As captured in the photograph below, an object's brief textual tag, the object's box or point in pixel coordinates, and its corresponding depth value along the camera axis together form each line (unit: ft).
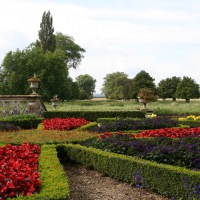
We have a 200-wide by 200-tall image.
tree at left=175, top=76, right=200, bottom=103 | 190.90
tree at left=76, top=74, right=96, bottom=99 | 313.28
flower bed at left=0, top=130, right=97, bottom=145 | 31.68
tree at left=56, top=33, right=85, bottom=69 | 196.03
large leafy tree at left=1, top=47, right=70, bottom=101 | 136.87
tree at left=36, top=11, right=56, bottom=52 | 146.82
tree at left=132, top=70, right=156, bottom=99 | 184.03
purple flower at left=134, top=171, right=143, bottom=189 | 20.97
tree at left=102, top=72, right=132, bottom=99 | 224.94
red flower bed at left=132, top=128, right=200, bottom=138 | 33.40
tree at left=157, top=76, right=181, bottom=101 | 219.82
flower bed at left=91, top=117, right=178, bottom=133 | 42.57
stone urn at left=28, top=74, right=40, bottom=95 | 68.31
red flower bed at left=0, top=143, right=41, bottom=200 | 15.79
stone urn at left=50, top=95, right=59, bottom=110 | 78.64
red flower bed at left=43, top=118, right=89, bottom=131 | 45.62
